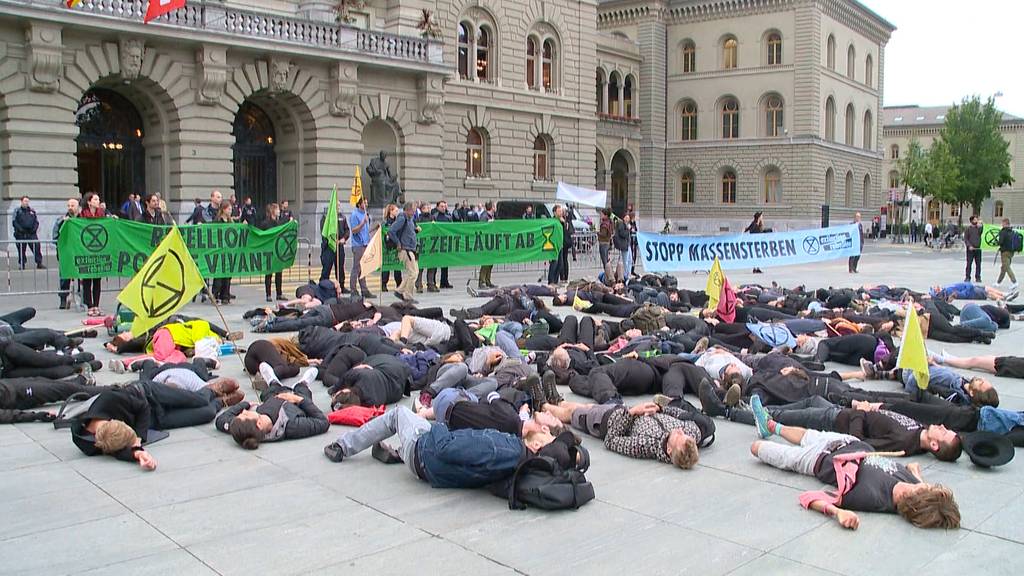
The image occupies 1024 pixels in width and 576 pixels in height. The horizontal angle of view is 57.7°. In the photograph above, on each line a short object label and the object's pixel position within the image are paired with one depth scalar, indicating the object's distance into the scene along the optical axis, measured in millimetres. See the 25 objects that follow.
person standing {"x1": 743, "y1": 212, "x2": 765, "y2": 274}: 27469
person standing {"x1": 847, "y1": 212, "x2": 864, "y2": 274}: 27375
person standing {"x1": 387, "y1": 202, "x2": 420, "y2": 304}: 19328
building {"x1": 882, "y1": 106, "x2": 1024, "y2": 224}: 100125
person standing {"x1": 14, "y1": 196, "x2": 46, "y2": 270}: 22844
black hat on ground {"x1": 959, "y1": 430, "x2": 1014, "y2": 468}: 6996
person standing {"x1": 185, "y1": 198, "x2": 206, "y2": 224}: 19906
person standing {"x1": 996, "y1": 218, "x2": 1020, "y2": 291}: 23000
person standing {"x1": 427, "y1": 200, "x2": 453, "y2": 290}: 21417
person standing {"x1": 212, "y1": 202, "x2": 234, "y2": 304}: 17875
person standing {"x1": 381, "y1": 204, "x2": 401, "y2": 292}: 19859
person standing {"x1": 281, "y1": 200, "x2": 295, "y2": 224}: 19359
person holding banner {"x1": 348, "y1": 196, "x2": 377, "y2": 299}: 19266
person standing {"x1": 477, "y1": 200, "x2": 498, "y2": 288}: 21870
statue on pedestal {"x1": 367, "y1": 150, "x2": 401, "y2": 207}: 36594
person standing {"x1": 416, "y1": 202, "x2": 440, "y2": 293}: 22052
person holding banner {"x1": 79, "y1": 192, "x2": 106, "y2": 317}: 15895
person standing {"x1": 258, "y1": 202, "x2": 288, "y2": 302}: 18891
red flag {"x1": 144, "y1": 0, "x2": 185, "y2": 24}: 24875
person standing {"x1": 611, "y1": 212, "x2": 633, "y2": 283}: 23188
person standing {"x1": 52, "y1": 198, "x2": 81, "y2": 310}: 16422
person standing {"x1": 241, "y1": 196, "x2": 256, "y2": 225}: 21131
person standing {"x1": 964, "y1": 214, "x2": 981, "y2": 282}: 24359
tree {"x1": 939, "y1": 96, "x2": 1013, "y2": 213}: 75438
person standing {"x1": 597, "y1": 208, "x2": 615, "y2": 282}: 23681
